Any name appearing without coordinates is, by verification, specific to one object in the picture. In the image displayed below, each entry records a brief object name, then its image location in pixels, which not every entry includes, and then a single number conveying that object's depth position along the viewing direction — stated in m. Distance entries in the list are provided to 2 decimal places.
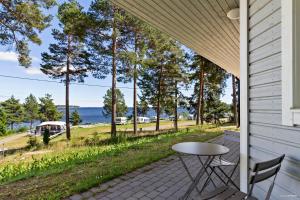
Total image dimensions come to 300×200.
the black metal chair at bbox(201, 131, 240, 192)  2.80
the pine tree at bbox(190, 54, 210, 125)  18.48
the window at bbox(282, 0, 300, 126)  1.63
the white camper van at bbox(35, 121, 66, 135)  30.94
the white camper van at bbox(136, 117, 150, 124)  47.22
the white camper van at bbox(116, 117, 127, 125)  44.77
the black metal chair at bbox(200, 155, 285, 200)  1.46
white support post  2.47
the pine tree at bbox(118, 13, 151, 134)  14.62
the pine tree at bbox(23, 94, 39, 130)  44.66
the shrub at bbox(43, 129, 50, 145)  15.10
